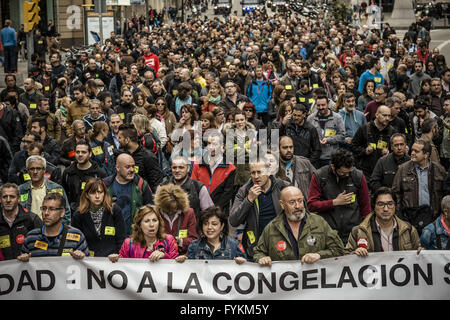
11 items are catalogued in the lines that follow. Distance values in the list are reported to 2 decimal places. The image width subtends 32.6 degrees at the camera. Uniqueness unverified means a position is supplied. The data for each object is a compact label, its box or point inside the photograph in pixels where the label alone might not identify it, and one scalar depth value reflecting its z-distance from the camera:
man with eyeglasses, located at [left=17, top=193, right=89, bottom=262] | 7.12
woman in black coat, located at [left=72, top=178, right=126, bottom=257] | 7.60
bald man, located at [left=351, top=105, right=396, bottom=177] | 10.58
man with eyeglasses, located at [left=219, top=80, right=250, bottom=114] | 14.01
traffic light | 19.67
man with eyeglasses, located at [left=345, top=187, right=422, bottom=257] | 7.02
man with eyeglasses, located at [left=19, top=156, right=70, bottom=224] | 8.81
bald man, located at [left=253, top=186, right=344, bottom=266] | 6.91
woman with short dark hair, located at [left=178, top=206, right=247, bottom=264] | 6.96
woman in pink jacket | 6.96
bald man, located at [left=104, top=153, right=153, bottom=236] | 8.42
